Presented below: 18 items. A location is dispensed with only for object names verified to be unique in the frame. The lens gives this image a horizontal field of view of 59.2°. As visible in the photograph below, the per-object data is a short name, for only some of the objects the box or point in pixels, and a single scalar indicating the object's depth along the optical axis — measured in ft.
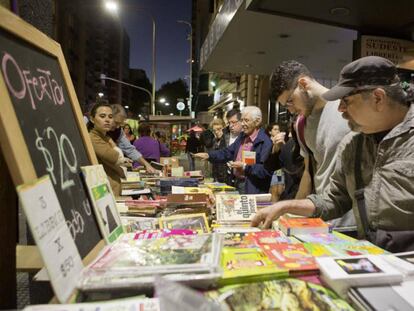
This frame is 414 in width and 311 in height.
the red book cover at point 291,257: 3.69
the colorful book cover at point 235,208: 7.05
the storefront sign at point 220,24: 19.77
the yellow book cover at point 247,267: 3.44
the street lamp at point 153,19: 43.61
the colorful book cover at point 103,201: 4.52
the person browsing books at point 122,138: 18.54
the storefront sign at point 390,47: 19.06
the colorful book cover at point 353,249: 4.26
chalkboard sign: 3.22
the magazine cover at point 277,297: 3.08
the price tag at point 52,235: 3.03
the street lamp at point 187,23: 86.15
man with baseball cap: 5.38
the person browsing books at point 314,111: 8.61
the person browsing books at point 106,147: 11.51
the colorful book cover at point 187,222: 6.23
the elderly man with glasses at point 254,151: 13.94
